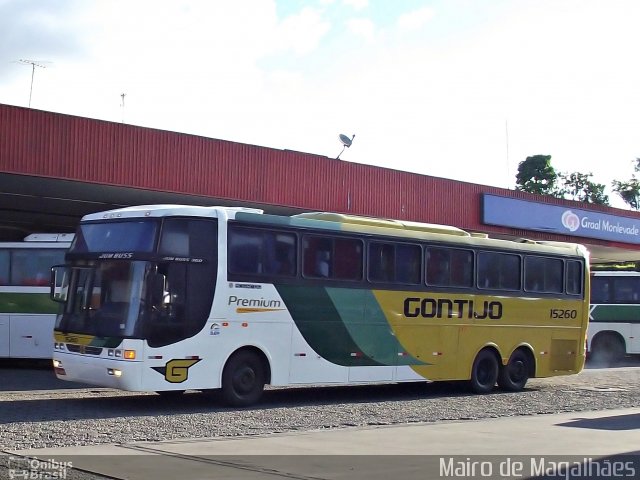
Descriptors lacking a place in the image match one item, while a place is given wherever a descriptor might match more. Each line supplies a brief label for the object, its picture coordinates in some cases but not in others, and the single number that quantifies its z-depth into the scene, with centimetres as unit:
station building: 2020
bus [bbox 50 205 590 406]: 1394
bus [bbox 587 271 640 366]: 3039
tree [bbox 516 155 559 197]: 7706
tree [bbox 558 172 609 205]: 9356
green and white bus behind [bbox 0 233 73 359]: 2159
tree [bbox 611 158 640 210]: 9106
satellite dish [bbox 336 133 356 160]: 2741
